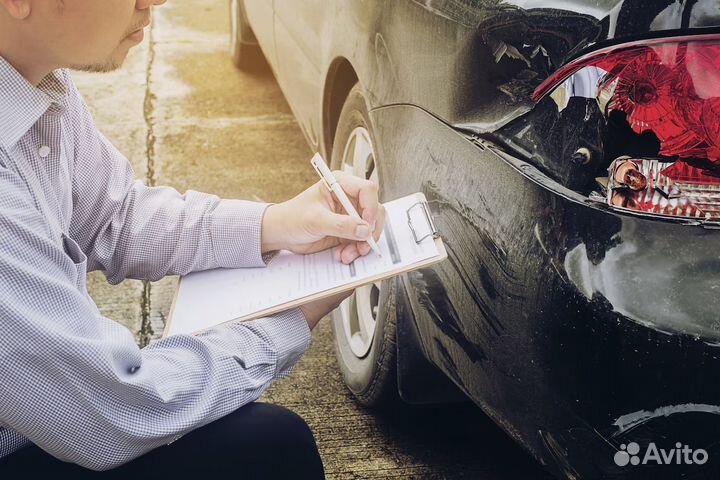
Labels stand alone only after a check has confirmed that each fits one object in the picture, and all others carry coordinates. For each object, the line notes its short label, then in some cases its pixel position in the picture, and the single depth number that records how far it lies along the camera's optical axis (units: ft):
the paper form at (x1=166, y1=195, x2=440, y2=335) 5.40
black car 4.84
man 4.71
